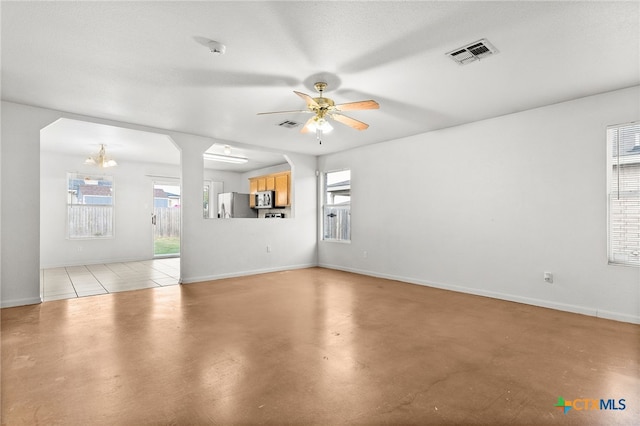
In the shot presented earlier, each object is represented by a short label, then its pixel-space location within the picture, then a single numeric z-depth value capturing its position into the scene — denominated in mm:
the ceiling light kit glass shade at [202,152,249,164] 7734
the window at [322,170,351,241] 6906
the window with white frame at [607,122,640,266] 3535
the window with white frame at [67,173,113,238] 7531
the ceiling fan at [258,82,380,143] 3264
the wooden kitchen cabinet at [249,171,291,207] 7949
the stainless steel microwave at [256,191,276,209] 8367
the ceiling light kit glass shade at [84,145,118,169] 6655
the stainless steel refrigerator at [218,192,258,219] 8789
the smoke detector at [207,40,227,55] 2646
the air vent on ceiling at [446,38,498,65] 2697
